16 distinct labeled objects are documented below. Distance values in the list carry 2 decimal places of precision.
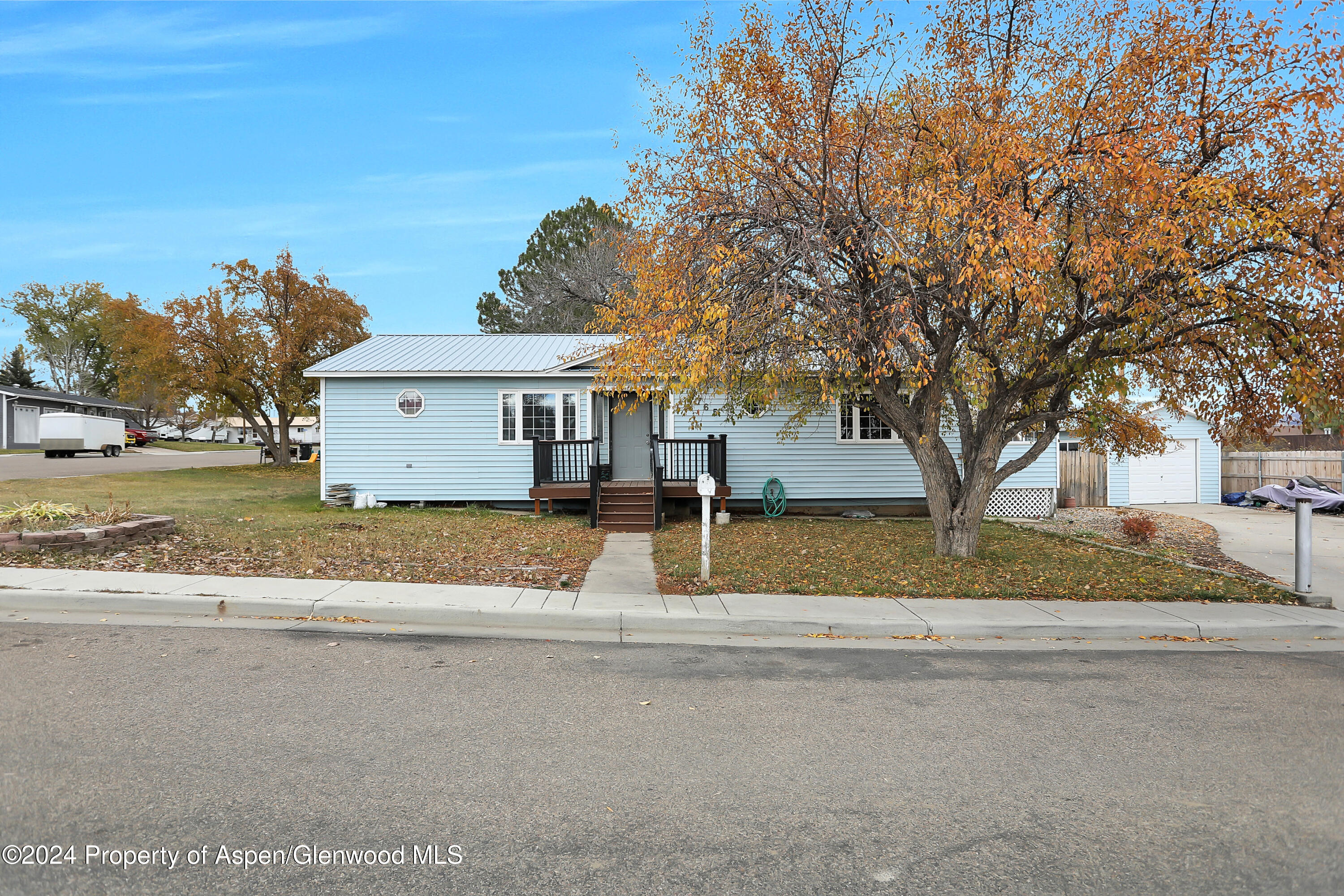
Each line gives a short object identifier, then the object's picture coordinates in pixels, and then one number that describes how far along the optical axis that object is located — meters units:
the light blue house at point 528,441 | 17.16
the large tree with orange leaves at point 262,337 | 27.39
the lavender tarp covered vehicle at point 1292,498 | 19.55
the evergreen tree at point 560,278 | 32.91
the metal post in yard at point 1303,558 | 8.62
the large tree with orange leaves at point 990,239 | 8.03
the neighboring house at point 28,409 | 45.44
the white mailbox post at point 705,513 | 8.88
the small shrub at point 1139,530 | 13.50
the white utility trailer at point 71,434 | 35.03
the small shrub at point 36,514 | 9.66
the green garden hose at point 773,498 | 17.17
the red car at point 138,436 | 53.88
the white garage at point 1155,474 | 21.75
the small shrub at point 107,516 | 9.91
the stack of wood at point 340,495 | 17.11
